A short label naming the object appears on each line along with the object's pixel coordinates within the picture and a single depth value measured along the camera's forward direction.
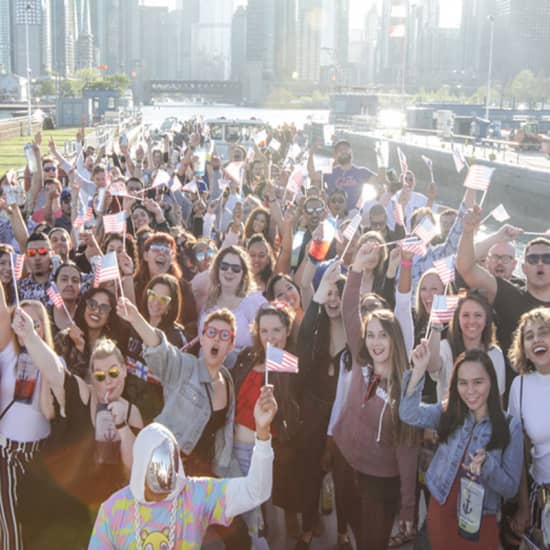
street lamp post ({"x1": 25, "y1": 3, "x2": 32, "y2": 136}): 45.70
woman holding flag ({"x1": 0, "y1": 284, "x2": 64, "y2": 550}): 4.56
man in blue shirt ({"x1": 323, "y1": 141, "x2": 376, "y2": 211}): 11.05
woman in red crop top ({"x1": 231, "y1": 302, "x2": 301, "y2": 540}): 4.97
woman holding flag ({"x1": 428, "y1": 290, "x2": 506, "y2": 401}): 5.04
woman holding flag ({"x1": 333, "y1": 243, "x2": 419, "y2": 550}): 4.75
